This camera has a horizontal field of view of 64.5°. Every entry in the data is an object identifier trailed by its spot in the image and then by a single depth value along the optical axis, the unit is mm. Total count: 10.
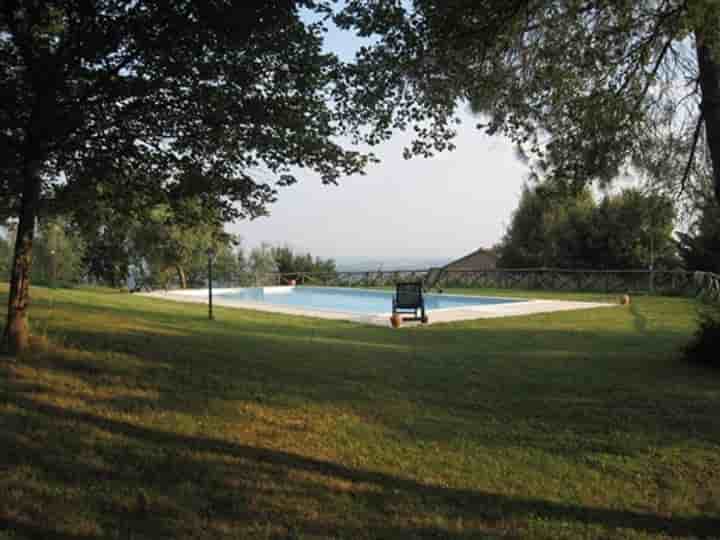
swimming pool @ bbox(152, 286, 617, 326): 13188
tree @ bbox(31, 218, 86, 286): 22188
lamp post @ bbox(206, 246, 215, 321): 11325
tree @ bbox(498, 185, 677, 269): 22062
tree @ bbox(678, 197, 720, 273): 5402
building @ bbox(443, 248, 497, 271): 39875
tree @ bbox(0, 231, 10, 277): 21859
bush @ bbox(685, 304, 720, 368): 6438
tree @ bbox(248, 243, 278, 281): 28062
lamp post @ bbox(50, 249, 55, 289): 22172
